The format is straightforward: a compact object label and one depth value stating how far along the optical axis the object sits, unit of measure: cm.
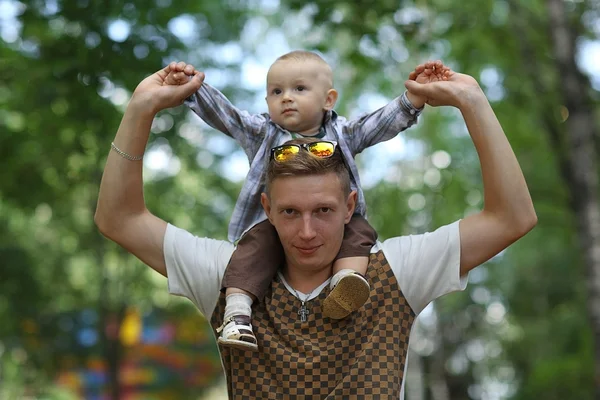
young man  281
